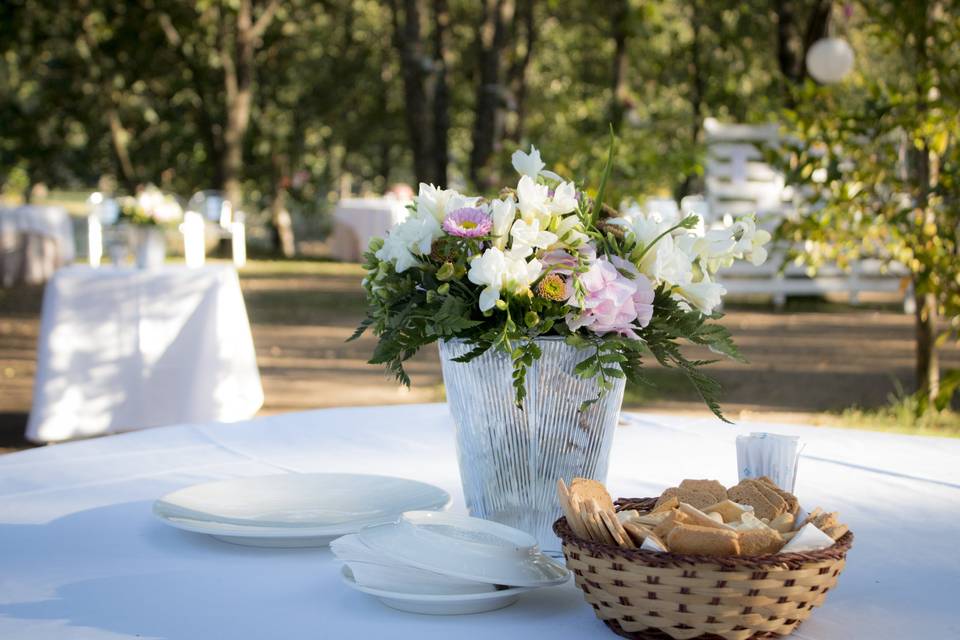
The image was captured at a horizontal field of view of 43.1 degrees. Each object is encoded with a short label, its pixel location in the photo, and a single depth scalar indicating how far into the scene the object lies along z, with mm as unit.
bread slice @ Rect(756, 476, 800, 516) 1238
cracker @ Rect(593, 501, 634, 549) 1130
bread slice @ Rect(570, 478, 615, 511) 1223
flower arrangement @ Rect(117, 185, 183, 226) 6520
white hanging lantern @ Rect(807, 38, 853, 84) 12883
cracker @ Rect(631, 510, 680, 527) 1188
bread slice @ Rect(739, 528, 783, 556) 1107
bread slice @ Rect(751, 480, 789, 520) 1251
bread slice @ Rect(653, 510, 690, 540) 1130
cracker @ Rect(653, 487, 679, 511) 1280
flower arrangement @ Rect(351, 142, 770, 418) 1359
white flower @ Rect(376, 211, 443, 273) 1444
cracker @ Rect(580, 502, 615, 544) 1138
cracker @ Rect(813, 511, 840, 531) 1178
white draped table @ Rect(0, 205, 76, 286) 16062
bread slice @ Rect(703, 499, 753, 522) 1204
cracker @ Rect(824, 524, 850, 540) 1167
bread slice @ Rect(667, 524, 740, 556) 1091
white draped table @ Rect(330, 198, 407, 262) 18859
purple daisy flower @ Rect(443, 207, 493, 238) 1392
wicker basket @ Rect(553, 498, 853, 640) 1072
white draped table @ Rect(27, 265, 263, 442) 6039
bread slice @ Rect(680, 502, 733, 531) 1132
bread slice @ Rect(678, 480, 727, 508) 1295
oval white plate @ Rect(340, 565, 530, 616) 1180
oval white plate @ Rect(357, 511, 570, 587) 1208
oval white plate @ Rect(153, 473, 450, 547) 1439
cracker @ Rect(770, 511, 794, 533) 1190
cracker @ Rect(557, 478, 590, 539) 1159
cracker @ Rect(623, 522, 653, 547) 1134
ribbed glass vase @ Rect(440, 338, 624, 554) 1405
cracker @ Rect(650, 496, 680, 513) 1253
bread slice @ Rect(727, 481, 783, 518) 1248
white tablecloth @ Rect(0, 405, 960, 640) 1187
